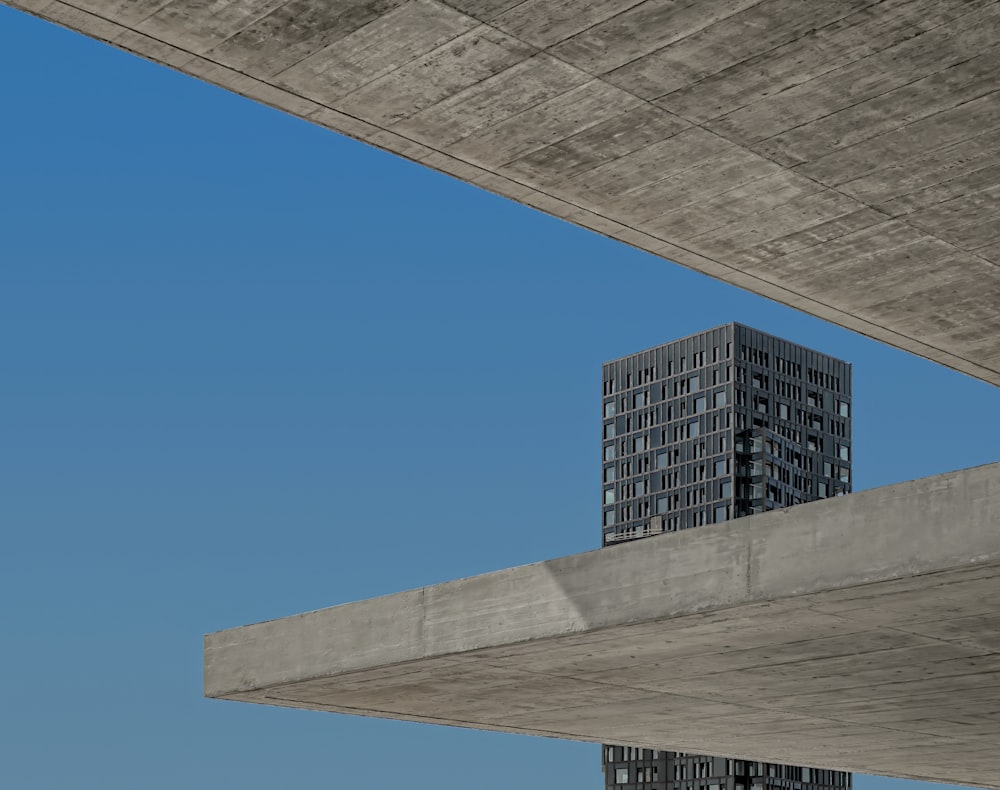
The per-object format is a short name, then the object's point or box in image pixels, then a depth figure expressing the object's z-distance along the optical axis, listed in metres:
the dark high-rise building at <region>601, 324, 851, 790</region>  122.75
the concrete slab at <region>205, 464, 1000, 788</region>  11.87
